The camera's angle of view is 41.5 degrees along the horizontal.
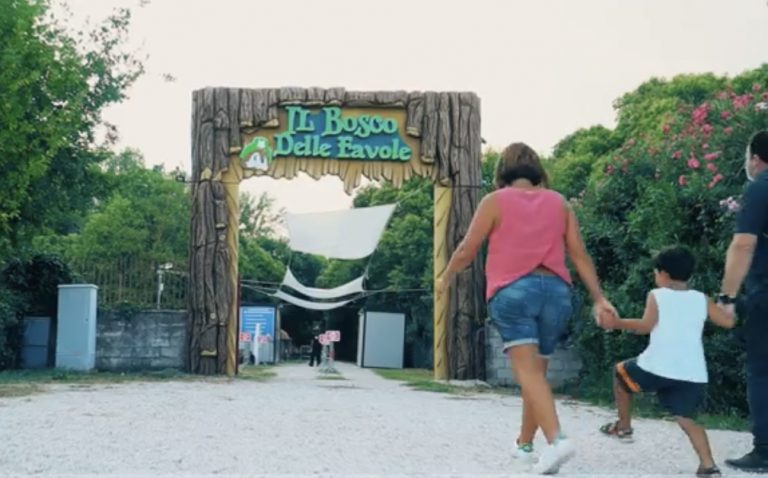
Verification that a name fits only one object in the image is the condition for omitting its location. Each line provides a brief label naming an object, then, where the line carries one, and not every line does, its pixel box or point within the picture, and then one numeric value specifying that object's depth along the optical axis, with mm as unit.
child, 5277
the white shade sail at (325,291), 27922
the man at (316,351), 31953
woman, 5008
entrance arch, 16484
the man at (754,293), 5223
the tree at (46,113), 12555
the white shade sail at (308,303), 28745
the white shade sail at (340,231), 20109
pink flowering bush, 9555
